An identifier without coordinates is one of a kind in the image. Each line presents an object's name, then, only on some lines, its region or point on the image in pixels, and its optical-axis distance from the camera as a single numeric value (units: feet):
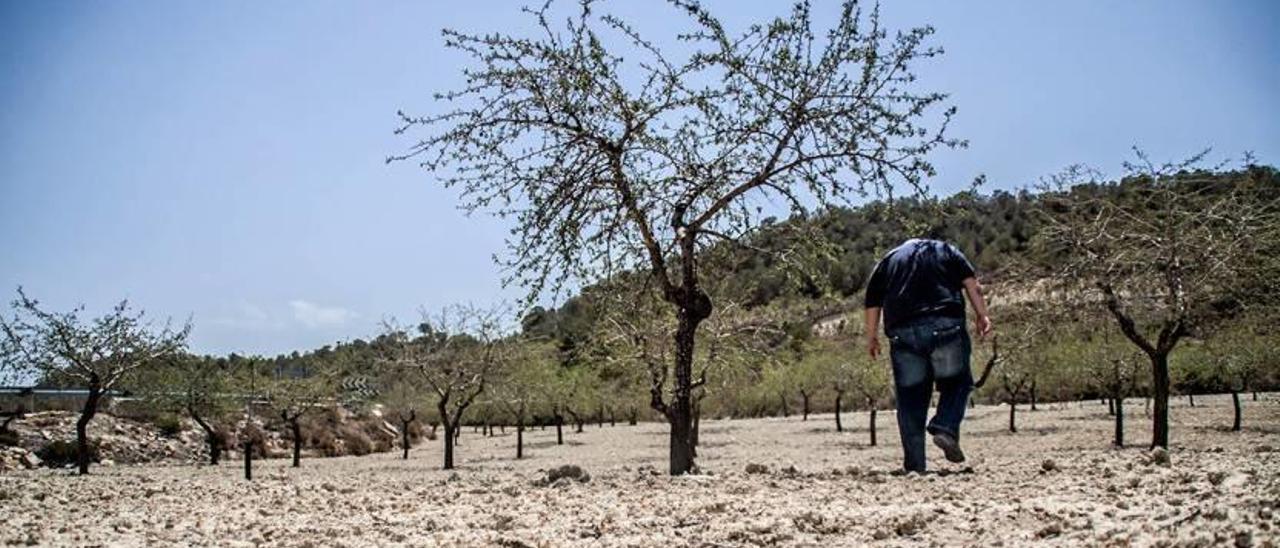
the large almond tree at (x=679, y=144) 27.66
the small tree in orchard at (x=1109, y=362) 81.97
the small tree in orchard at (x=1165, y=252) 47.32
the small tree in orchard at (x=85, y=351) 81.10
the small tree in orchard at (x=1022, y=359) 57.67
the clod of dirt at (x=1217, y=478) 14.73
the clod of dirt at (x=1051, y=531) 12.98
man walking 21.50
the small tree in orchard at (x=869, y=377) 138.00
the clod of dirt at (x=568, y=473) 27.40
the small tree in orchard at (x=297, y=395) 116.78
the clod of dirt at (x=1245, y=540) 10.49
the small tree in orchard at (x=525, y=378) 127.54
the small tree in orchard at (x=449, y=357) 104.01
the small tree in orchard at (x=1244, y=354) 58.66
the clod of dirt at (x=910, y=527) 14.23
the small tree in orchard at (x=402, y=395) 139.19
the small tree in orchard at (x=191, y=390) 106.22
